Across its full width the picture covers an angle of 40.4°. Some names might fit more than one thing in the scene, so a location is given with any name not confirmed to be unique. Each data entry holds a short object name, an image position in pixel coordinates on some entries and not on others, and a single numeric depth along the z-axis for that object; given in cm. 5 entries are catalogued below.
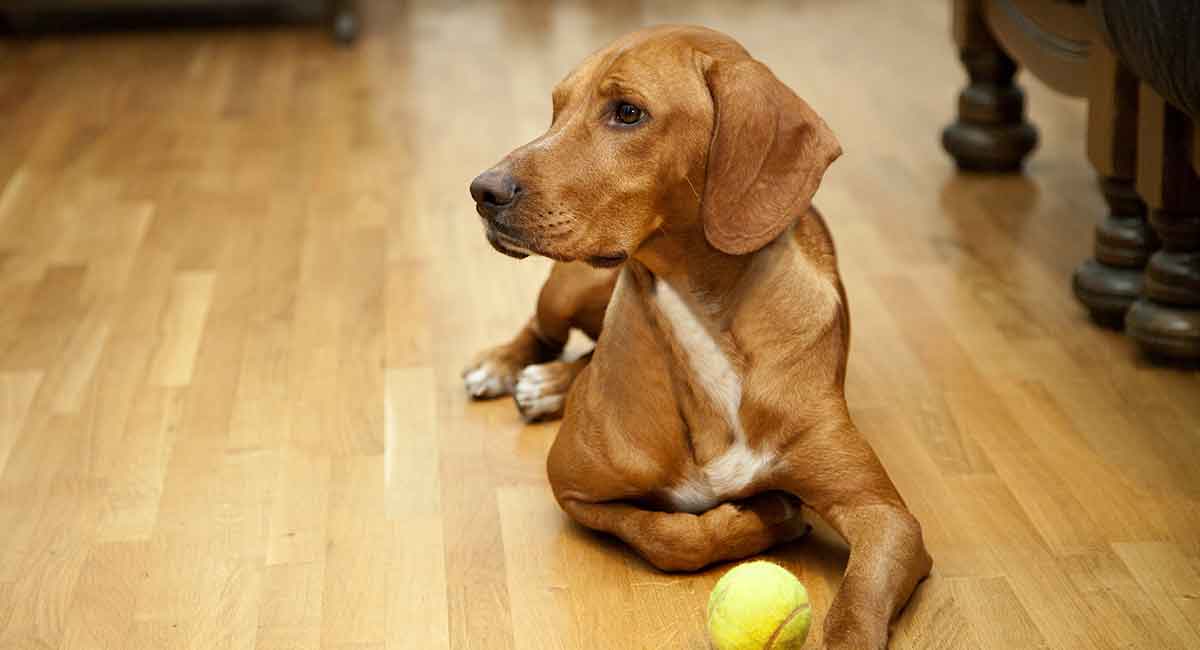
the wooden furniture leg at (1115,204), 281
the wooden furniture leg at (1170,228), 265
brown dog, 190
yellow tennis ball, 182
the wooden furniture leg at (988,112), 381
